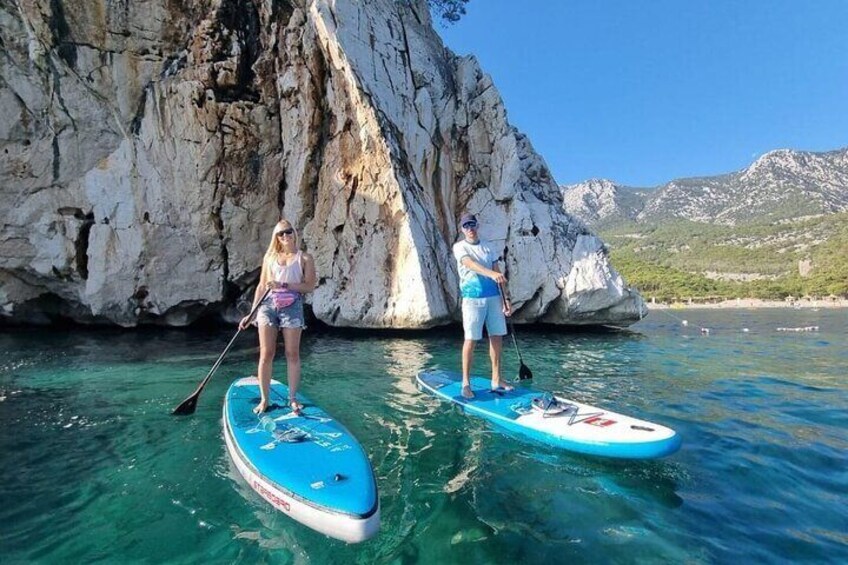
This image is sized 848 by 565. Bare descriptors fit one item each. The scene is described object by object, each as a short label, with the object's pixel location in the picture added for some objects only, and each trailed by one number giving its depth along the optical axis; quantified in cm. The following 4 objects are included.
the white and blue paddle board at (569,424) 494
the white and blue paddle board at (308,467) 343
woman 594
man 715
